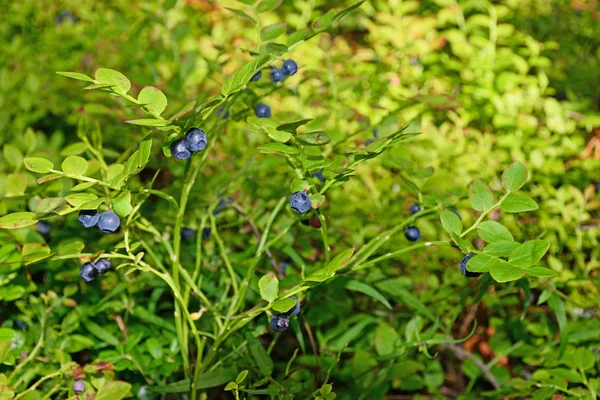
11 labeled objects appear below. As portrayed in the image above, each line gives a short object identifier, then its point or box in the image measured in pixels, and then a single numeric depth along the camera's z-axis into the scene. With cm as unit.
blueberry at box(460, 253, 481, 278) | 63
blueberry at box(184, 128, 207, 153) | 62
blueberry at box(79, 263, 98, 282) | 66
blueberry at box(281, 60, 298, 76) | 70
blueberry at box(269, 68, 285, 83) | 70
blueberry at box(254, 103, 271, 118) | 72
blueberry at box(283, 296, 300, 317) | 64
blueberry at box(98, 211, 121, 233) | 63
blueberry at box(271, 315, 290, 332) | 64
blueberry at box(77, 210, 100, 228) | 64
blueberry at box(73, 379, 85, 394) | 69
